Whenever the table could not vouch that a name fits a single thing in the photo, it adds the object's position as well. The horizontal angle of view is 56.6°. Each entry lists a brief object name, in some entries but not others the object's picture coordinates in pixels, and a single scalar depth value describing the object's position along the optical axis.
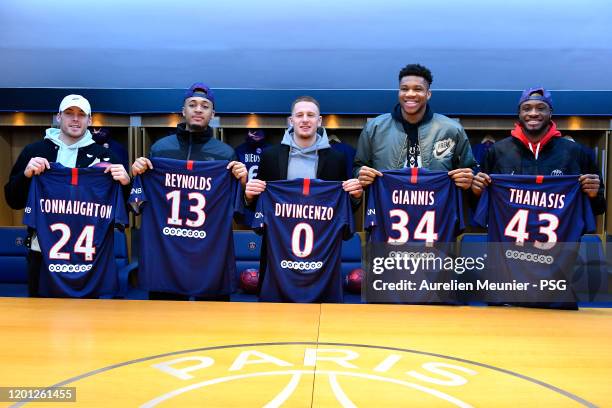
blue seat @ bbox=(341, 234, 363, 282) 5.84
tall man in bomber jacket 3.39
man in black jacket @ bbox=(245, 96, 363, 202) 3.34
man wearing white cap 3.35
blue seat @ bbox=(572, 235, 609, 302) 3.50
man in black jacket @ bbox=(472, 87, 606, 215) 3.41
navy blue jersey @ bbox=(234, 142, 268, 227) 6.51
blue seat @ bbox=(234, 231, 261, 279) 5.85
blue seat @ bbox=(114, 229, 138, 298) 5.52
